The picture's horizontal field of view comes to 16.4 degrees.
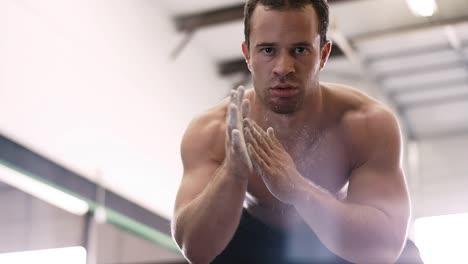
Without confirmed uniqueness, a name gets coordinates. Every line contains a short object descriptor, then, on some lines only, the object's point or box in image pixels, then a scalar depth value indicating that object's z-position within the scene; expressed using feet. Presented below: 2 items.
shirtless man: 10.01
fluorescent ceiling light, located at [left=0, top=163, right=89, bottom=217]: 16.23
